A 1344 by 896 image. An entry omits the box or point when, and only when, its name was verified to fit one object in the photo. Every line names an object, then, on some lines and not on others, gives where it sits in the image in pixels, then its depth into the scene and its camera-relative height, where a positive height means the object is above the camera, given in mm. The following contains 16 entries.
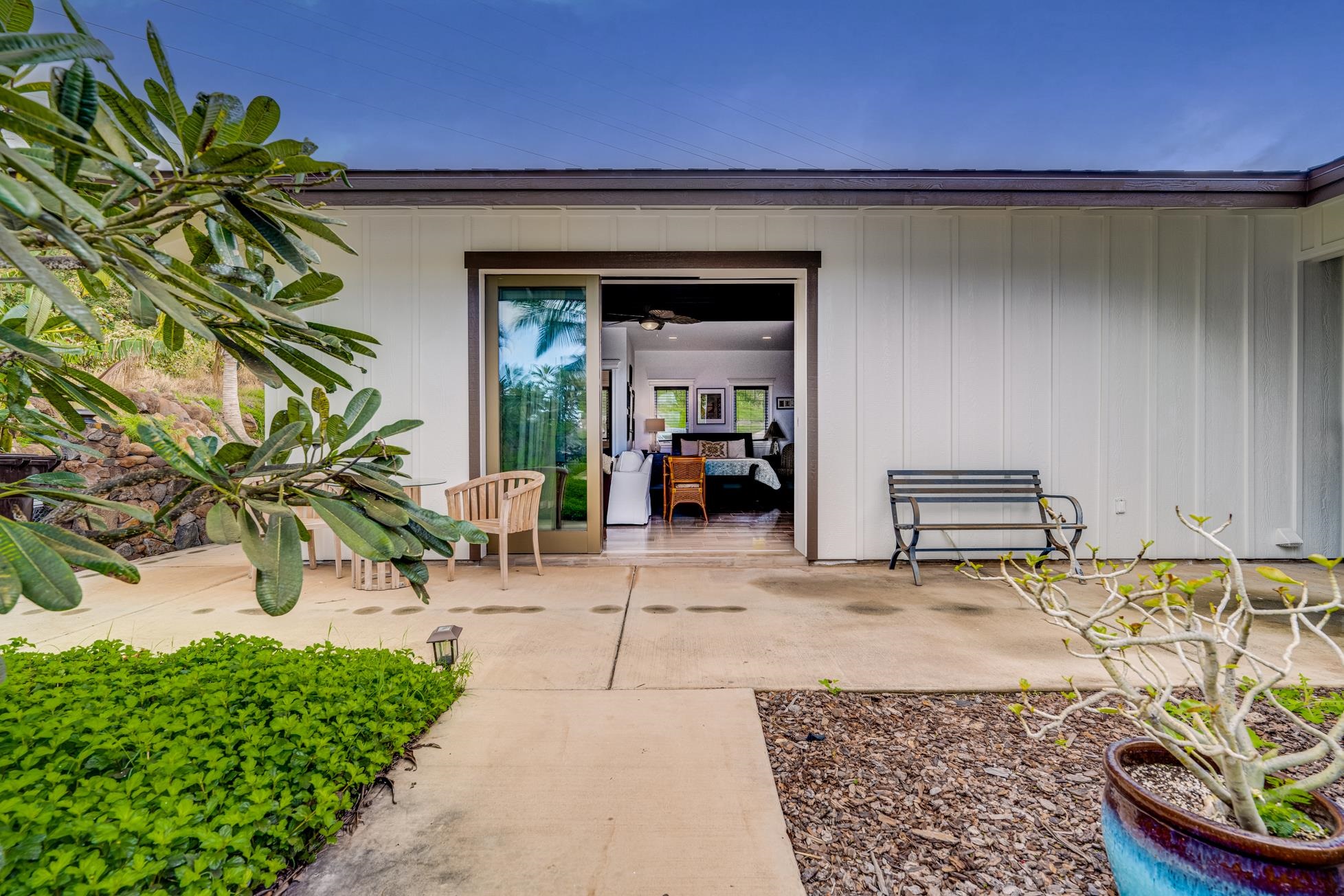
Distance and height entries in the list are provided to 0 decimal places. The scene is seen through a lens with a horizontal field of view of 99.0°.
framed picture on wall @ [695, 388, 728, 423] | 12484 +896
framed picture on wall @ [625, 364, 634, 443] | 11102 +848
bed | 7684 -431
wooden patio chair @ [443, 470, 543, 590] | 3779 -390
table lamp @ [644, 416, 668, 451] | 10008 +393
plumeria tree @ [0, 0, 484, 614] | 666 +233
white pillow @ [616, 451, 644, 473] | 6957 -173
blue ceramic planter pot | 855 -657
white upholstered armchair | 6668 -524
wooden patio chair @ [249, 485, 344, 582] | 3744 -570
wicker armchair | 6883 -414
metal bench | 4227 -324
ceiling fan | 7609 +1757
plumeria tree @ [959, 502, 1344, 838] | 942 -464
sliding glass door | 4637 +441
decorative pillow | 9633 -38
